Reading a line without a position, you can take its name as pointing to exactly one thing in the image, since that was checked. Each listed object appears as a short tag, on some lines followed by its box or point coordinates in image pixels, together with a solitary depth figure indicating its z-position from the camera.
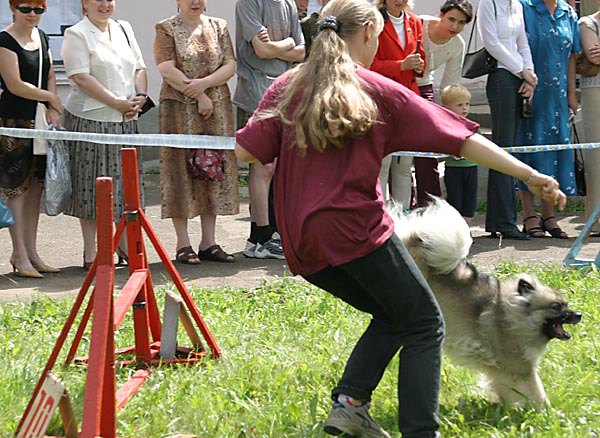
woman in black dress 7.33
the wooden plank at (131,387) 4.44
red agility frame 3.82
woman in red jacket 7.75
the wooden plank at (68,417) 3.90
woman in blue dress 9.00
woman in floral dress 7.83
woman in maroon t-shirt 3.76
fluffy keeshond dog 4.49
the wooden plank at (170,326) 5.20
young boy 8.95
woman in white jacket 7.45
